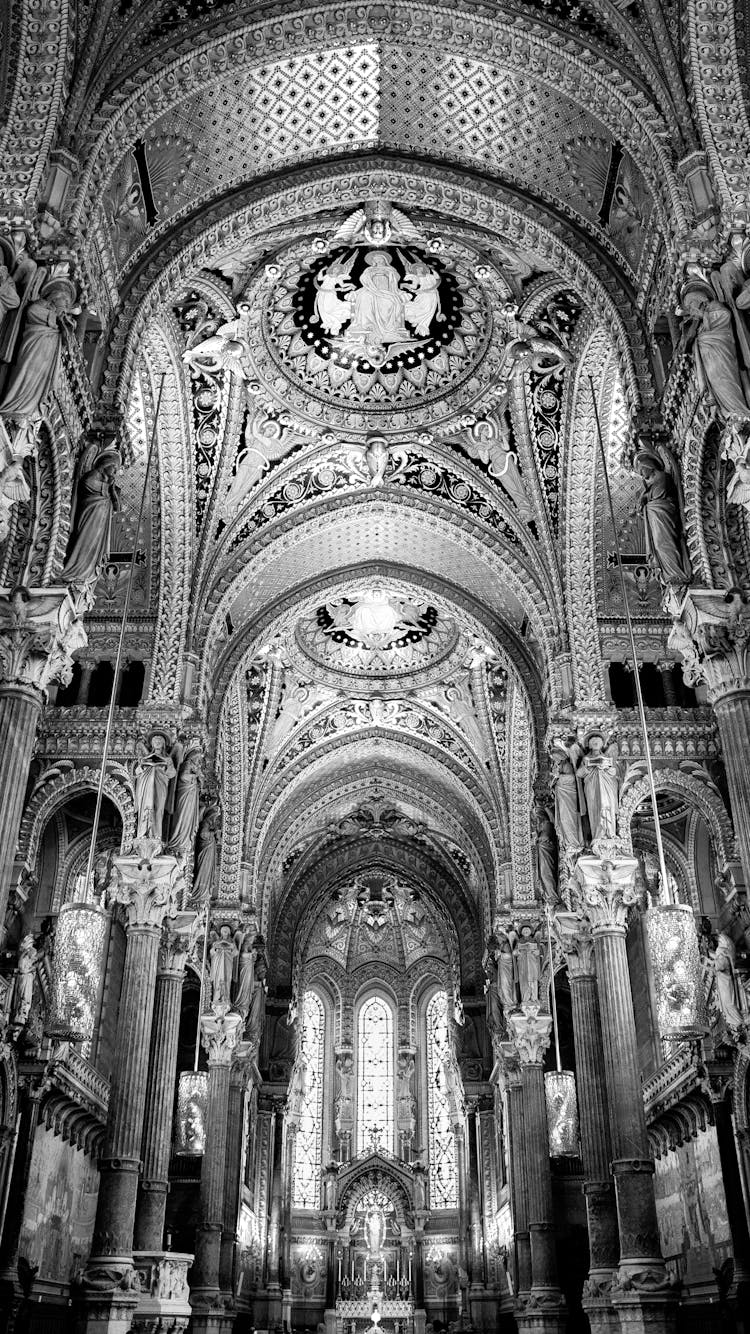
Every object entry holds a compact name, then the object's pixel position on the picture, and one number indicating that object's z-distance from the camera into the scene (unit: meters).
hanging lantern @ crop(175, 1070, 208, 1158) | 21.06
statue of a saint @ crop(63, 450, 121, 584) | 10.26
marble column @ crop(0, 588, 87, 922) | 9.86
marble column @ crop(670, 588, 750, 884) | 9.77
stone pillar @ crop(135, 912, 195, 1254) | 14.67
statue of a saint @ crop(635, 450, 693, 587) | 10.36
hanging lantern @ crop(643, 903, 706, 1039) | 10.38
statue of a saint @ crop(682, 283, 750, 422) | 9.12
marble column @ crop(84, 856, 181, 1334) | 12.30
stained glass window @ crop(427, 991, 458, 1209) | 34.56
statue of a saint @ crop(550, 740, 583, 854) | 15.83
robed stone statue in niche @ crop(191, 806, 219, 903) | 17.94
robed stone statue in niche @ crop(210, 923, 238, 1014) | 22.48
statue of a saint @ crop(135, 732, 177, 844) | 15.45
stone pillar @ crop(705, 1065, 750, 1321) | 13.44
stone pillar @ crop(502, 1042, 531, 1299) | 21.75
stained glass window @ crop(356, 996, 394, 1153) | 35.66
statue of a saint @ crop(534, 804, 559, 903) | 18.11
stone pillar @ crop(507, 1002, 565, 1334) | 19.17
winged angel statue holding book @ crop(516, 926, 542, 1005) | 23.16
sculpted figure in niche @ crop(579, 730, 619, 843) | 15.54
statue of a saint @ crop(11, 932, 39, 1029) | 13.18
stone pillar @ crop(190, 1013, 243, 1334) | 18.75
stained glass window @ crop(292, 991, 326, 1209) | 34.75
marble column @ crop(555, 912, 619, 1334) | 14.14
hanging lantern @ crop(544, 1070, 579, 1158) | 20.36
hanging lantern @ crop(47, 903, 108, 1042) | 10.57
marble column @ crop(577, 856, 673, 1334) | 12.57
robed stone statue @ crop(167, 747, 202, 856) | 15.77
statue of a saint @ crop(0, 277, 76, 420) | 9.04
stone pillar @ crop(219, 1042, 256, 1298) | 21.62
